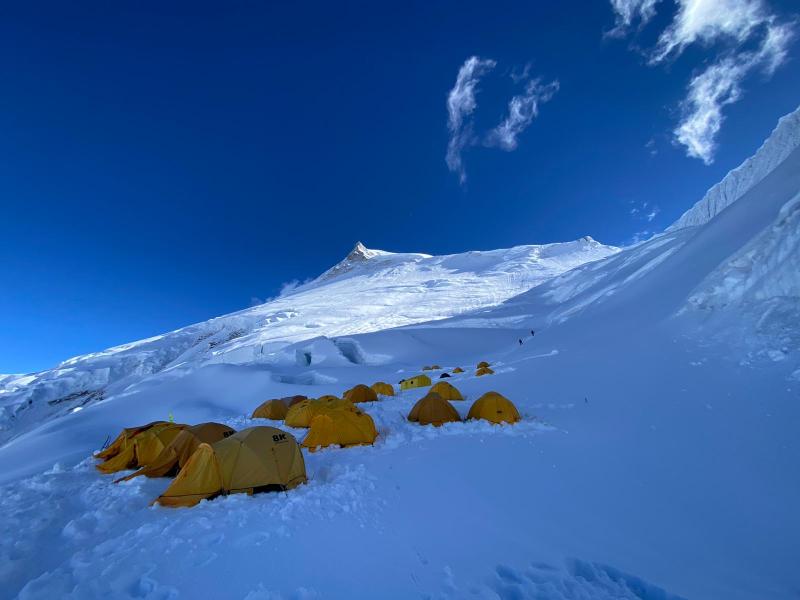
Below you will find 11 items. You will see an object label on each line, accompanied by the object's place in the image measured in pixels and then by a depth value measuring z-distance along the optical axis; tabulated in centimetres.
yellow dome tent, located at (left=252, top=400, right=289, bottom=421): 1639
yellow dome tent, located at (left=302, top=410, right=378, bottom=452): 1025
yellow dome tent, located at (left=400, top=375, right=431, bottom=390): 2005
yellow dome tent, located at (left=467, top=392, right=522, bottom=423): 1112
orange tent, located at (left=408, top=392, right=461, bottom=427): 1203
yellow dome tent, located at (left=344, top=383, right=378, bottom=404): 1744
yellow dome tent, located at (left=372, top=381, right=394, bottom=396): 1928
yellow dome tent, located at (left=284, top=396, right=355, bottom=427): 1403
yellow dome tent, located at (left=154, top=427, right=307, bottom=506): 655
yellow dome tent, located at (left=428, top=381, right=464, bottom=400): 1476
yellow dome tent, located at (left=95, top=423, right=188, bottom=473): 963
